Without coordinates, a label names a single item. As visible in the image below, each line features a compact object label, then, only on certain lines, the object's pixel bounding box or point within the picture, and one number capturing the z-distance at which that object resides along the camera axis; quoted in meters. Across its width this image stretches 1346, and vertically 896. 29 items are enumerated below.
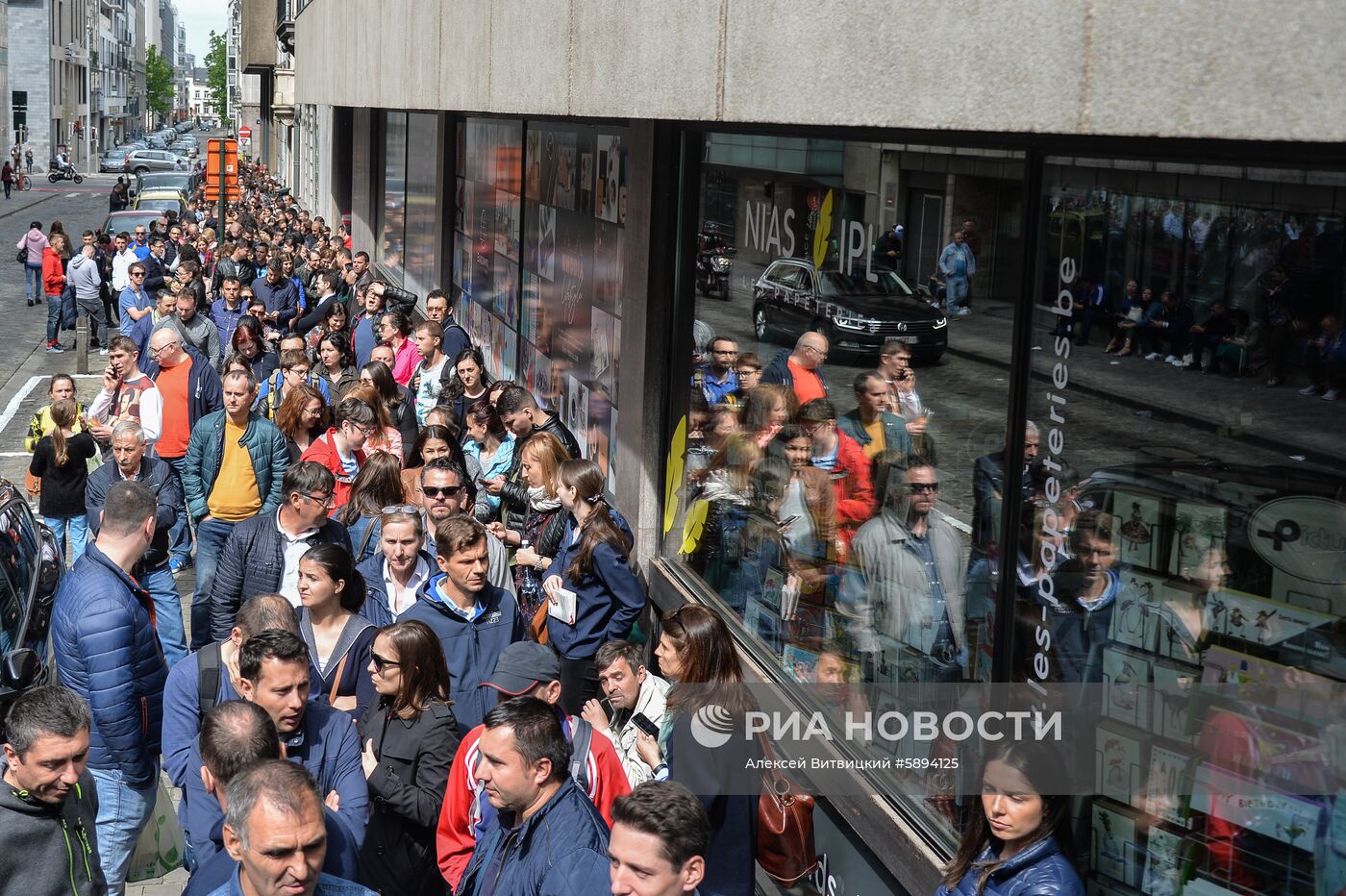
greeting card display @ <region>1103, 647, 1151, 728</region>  4.05
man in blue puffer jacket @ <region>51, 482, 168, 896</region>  5.59
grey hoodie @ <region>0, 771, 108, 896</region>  4.42
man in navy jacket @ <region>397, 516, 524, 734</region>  5.91
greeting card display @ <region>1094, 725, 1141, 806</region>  4.12
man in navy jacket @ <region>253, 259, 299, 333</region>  17.06
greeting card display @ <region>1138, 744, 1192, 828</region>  3.92
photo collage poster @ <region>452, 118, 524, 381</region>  13.87
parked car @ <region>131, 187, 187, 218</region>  38.81
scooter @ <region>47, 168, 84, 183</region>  78.61
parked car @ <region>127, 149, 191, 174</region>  73.75
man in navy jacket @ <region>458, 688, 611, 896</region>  4.19
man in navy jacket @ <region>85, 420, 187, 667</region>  7.82
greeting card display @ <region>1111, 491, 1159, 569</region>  4.00
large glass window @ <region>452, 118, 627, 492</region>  10.15
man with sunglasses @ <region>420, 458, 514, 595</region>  7.33
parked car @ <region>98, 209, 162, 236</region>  31.64
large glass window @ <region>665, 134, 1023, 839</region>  5.03
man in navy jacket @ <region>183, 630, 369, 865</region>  4.70
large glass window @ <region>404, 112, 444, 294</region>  18.69
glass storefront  3.53
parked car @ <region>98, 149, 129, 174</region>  87.12
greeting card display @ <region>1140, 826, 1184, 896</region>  3.98
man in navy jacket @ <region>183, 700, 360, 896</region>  4.26
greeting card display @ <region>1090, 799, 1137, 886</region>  4.15
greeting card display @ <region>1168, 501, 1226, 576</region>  3.76
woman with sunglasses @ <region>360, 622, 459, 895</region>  5.12
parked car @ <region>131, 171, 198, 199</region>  47.44
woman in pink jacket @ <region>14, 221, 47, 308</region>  28.17
